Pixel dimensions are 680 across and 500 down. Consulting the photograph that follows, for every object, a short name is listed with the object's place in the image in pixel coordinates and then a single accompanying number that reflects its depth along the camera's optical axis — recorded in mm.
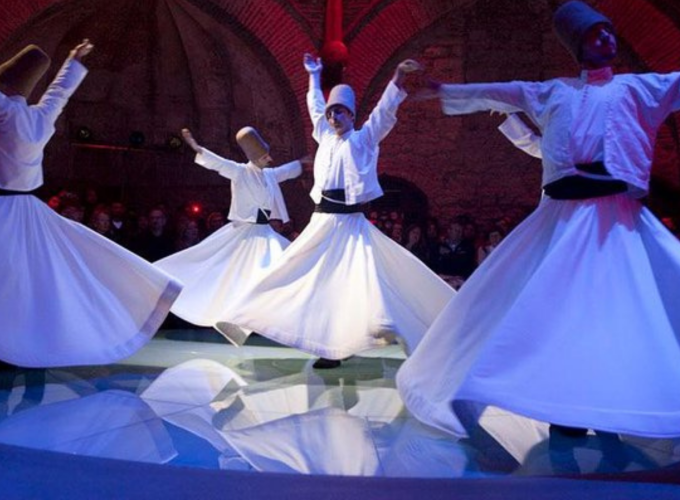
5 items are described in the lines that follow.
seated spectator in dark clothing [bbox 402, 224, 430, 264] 10391
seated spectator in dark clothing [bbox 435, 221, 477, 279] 9992
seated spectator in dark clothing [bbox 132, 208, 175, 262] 9688
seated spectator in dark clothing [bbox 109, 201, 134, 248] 9742
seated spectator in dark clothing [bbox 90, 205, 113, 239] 9352
